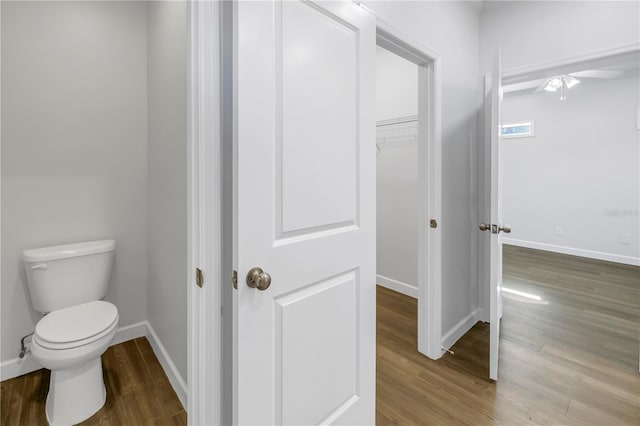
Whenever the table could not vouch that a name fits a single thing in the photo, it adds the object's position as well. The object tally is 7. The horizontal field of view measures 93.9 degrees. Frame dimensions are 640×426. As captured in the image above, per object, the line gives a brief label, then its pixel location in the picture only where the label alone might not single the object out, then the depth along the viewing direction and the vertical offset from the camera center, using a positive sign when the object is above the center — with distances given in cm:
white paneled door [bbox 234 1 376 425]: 94 -1
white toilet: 145 -59
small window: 503 +138
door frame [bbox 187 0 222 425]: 97 -1
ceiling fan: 406 +183
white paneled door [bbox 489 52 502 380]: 176 -3
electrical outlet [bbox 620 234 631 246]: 408 -41
